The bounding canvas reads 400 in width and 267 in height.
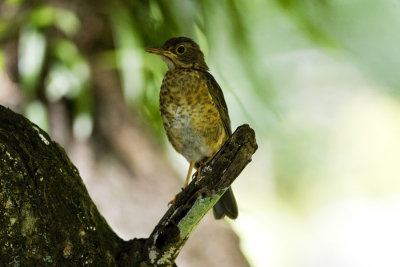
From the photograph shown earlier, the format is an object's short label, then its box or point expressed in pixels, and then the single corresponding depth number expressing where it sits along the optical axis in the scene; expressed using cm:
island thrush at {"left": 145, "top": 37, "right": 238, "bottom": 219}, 519
